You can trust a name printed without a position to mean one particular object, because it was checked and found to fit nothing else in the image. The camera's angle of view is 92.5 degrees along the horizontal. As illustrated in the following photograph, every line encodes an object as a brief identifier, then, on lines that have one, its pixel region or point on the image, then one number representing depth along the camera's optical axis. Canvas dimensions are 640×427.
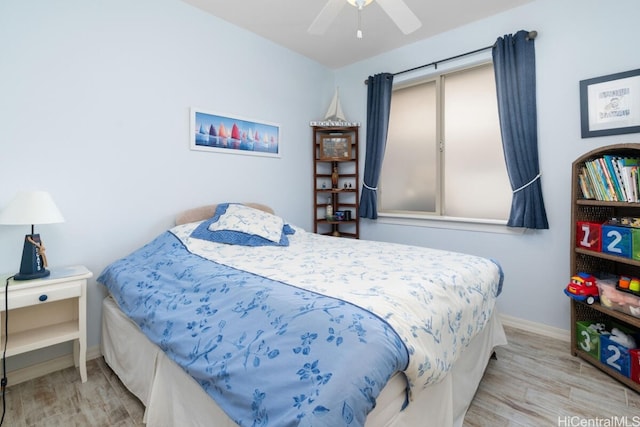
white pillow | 2.37
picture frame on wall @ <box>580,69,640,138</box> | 2.08
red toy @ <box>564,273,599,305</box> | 2.00
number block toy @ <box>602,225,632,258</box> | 1.84
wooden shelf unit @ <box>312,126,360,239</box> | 3.68
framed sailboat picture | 2.67
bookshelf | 1.86
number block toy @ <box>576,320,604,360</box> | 1.98
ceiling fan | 1.73
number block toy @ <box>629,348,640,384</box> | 1.72
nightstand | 1.65
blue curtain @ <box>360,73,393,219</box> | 3.40
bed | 0.89
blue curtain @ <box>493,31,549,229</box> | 2.49
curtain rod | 2.47
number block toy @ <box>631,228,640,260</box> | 1.79
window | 2.86
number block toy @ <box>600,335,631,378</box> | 1.78
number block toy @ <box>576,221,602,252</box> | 2.01
